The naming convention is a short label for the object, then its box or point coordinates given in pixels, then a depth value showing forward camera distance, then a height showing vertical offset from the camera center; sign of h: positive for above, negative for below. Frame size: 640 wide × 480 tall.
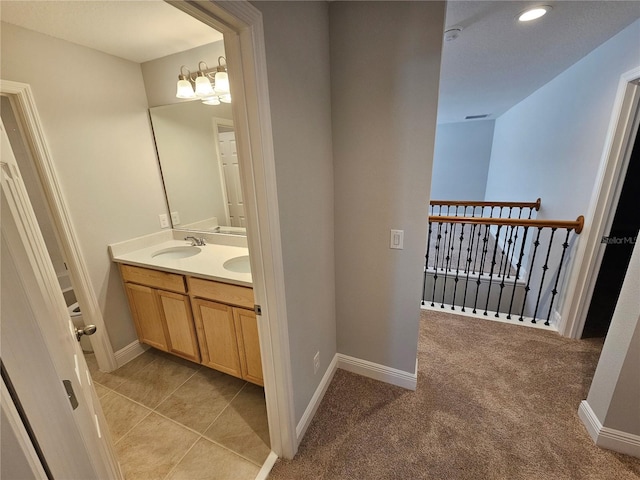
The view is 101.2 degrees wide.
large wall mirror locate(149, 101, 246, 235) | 2.11 +0.04
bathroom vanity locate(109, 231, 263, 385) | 1.64 -0.84
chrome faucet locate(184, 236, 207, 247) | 2.27 -0.59
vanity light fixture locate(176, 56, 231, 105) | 1.83 +0.60
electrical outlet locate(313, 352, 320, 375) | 1.64 -1.20
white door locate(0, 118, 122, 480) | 0.45 -0.33
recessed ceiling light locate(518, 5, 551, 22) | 1.61 +0.89
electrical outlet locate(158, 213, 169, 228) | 2.36 -0.42
